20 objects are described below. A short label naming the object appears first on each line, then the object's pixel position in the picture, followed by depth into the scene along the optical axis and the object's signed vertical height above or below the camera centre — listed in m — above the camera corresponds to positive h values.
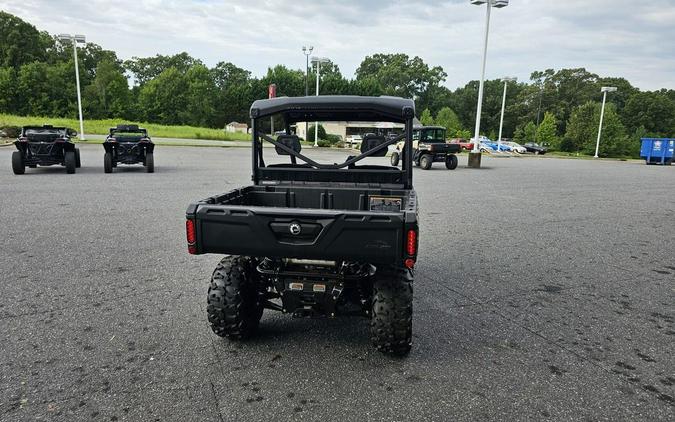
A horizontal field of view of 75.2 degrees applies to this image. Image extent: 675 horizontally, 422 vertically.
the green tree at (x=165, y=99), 79.56 +6.71
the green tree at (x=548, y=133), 60.57 +2.34
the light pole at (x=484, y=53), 23.28 +5.34
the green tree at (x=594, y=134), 51.69 +2.23
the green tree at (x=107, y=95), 70.56 +6.51
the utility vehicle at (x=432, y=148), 19.77 -0.10
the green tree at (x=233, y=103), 78.94 +6.44
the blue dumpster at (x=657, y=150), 30.86 +0.27
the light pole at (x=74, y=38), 27.61 +5.94
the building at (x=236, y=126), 72.27 +2.16
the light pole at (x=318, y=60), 36.41 +6.79
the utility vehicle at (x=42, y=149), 13.16 -0.53
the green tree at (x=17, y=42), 74.62 +15.34
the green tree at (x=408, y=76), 110.19 +17.44
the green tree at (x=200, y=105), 79.31 +5.85
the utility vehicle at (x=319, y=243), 2.81 -0.66
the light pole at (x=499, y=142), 42.23 +3.59
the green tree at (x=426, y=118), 71.69 +4.49
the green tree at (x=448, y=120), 71.68 +4.35
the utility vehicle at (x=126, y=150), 14.29 -0.48
